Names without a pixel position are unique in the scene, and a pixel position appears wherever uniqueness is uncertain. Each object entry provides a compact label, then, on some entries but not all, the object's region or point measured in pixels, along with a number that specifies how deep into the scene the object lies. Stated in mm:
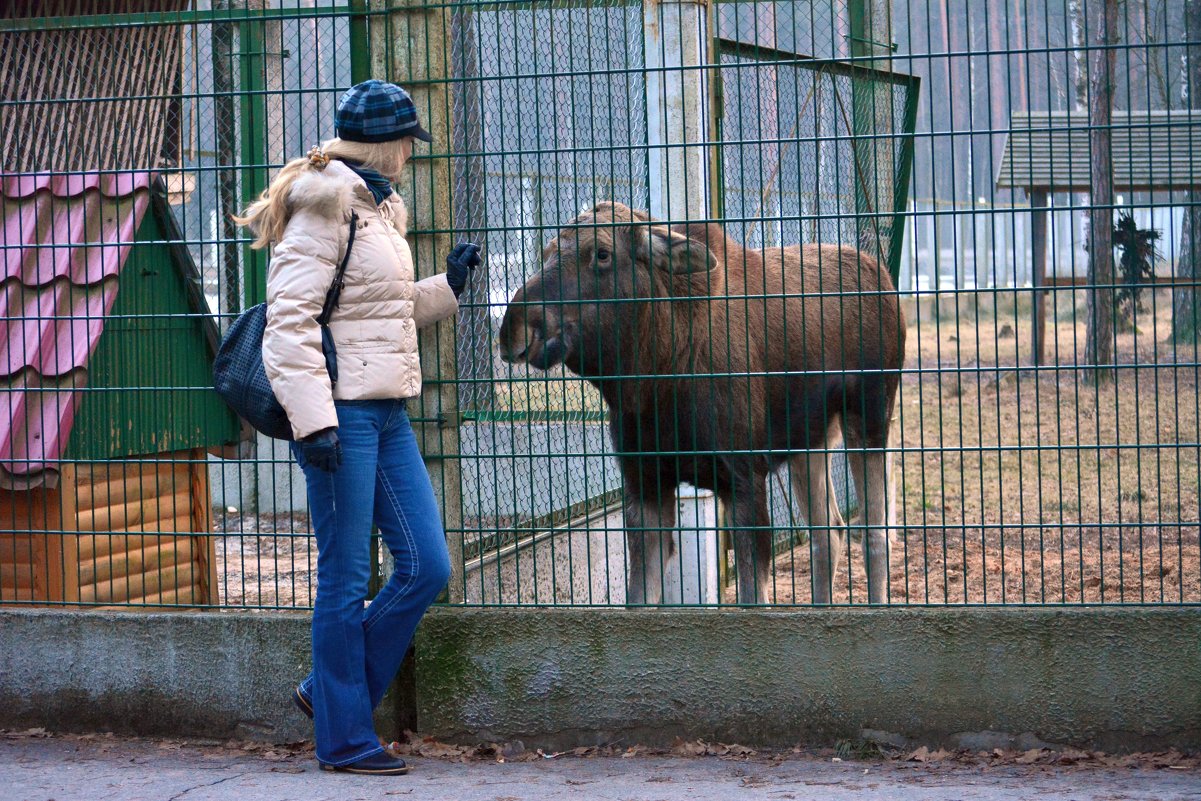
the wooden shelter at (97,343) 12141
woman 9031
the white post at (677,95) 13727
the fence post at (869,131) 15680
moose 11562
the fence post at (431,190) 11000
